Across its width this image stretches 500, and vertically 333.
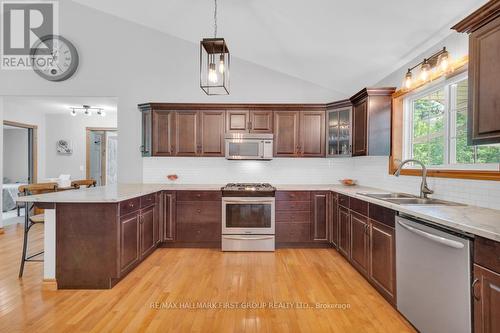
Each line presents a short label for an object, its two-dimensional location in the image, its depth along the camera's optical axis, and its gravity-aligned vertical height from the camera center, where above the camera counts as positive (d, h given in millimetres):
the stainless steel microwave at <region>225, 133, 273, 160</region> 3953 +303
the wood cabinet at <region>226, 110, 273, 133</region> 4051 +711
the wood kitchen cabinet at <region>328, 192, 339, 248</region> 3557 -825
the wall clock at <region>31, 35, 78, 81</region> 4277 +1830
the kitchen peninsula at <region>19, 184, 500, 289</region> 1954 -652
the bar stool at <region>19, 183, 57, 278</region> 2789 -363
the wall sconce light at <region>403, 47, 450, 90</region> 2137 +926
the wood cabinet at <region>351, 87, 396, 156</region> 3166 +576
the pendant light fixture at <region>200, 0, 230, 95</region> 2482 +1236
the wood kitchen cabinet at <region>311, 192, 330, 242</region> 3734 -733
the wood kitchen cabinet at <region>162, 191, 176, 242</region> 3732 -741
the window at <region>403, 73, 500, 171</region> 2201 +381
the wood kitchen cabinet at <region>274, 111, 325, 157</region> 4047 +521
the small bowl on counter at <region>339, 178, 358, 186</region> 4094 -268
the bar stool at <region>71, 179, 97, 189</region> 4645 -343
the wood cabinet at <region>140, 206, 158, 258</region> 3170 -849
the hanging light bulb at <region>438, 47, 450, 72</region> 2123 +903
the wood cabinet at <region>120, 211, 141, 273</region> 2677 -853
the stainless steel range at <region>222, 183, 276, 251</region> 3650 -725
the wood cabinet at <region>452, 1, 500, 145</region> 1417 +551
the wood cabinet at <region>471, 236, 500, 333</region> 1237 -613
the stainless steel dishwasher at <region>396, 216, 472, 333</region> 1439 -734
